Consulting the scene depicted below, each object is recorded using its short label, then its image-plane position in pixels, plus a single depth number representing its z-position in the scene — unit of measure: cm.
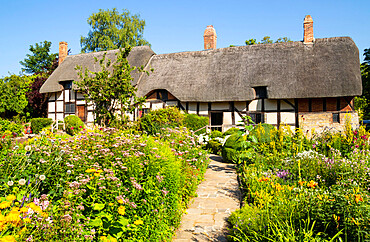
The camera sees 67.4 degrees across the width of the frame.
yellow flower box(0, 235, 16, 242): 167
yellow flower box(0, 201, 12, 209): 190
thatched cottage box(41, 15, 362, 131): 1399
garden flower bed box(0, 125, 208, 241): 209
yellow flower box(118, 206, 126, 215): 247
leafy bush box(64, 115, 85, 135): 1723
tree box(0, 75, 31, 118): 2280
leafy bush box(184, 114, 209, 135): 1358
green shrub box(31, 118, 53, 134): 1956
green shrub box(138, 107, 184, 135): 868
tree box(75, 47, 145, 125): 908
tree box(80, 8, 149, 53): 2772
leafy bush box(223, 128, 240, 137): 1299
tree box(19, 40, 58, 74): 3491
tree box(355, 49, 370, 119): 2539
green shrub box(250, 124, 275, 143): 774
